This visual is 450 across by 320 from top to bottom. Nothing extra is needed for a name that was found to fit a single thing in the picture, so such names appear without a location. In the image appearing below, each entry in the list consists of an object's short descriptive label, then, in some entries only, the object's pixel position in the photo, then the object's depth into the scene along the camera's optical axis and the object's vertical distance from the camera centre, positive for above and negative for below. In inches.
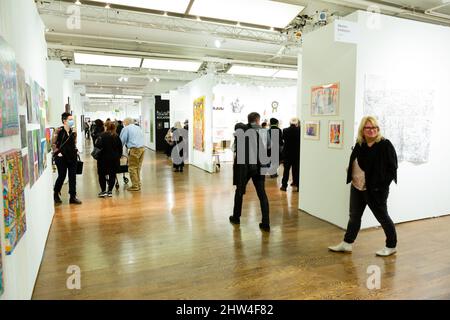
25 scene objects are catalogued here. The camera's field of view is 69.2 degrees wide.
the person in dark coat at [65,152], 214.5 -18.1
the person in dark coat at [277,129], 299.9 -5.1
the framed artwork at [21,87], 97.1 +11.7
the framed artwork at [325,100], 179.2 +13.5
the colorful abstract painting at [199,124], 392.5 -0.3
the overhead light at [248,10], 211.3 +76.7
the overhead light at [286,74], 446.8 +70.3
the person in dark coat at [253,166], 172.2 -22.8
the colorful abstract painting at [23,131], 95.8 -2.0
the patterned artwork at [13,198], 72.4 -17.7
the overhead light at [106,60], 346.0 +70.8
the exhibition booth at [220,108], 385.4 +23.2
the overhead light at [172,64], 372.8 +70.6
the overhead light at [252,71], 410.6 +69.0
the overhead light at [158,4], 206.1 +77.1
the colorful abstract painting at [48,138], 170.0 -7.1
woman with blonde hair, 131.8 -22.3
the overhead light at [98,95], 818.2 +75.1
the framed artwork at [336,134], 175.2 -5.8
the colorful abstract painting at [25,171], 95.7 -13.9
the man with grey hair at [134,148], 279.0 -20.9
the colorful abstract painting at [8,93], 72.1 +7.4
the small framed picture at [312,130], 194.5 -4.0
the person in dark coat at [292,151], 274.5 -23.8
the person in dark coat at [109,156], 253.1 -24.7
